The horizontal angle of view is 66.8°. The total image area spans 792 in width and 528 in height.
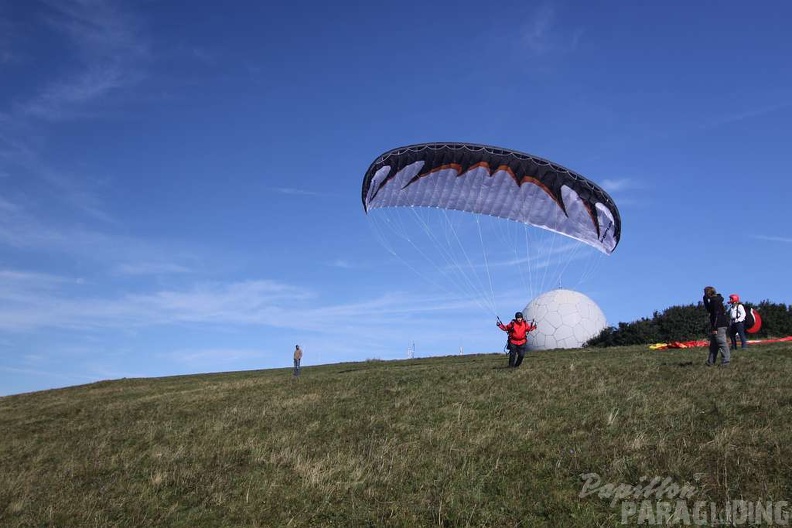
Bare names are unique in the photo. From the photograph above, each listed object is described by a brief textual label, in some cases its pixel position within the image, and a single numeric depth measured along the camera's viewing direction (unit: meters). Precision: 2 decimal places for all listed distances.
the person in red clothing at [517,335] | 21.62
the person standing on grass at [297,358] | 34.06
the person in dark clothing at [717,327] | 18.44
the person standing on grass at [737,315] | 25.42
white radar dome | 44.38
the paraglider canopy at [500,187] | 26.14
